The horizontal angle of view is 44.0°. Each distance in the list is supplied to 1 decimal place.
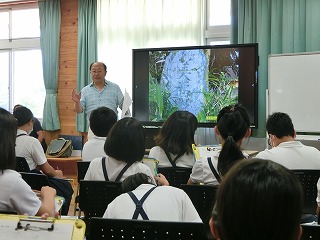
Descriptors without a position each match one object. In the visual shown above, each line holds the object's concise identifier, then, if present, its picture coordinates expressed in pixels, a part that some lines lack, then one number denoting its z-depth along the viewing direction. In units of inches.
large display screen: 197.6
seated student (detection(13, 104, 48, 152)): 205.0
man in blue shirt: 199.8
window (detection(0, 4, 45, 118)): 271.3
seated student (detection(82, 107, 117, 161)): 121.8
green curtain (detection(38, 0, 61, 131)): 254.5
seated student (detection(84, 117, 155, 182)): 89.8
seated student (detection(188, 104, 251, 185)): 85.1
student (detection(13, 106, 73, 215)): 117.6
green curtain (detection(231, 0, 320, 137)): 191.6
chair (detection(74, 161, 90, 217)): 109.9
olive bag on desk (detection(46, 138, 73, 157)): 237.9
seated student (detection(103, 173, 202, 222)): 61.6
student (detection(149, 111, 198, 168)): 115.3
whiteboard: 183.5
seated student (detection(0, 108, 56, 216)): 69.3
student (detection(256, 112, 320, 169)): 105.7
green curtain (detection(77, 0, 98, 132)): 243.6
